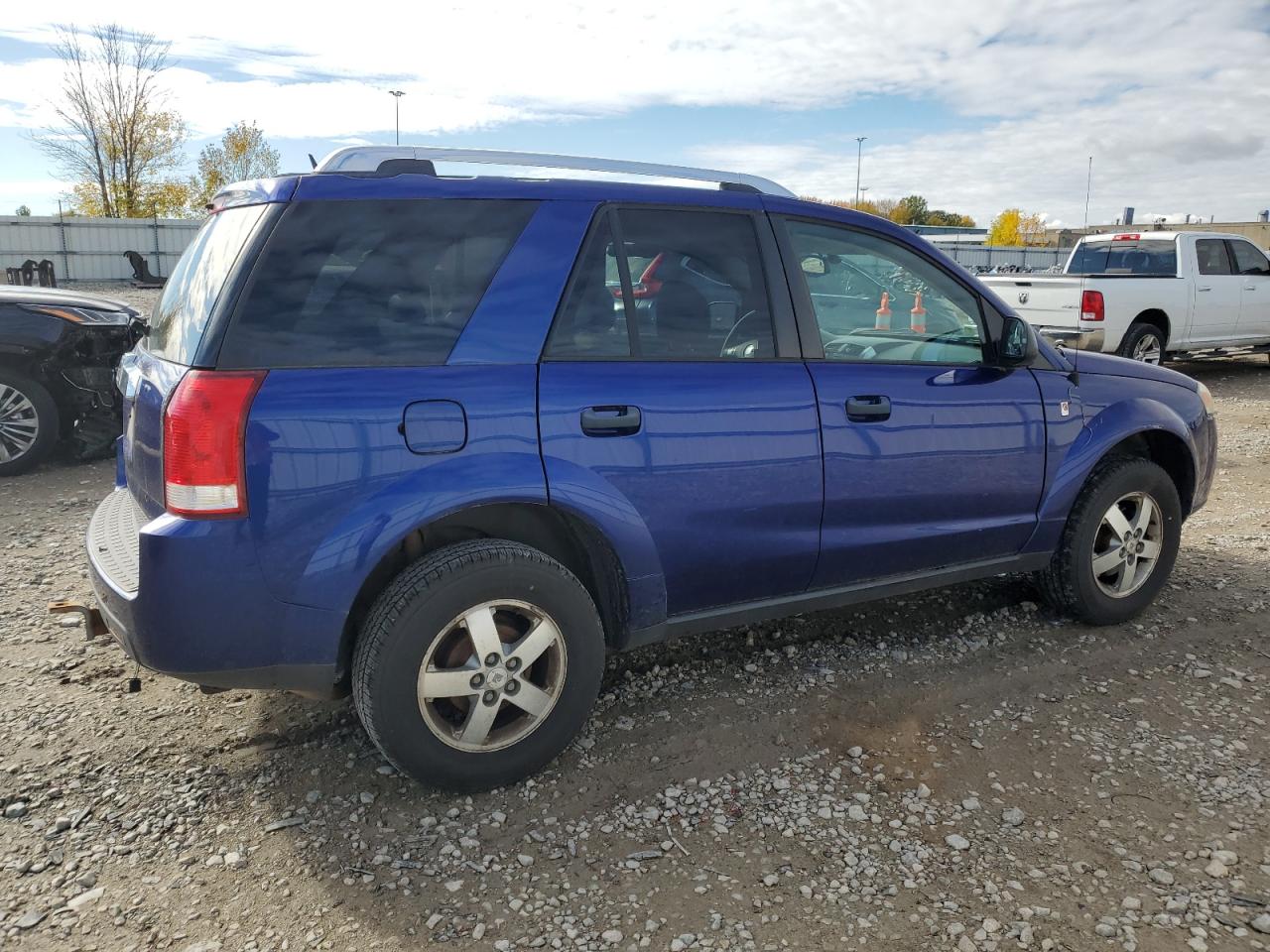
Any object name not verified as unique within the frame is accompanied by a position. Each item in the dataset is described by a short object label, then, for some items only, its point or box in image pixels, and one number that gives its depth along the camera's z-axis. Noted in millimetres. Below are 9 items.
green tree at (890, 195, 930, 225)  75806
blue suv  2709
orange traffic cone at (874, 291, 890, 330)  3875
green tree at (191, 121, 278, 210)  47406
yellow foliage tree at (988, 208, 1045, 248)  79812
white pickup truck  11227
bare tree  40938
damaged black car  6840
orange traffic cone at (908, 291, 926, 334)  3940
